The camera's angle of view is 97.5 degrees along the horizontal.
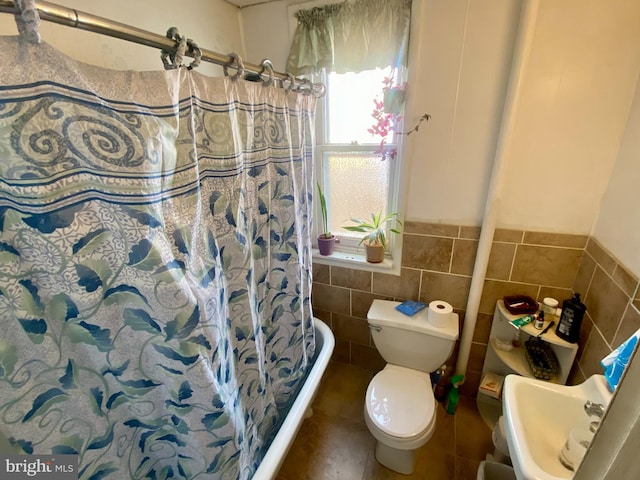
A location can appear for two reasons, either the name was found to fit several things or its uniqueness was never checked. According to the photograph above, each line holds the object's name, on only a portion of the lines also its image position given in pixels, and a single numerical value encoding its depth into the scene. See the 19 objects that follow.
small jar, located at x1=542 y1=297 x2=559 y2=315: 1.29
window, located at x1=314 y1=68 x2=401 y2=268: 1.53
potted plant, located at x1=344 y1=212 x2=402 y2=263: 1.64
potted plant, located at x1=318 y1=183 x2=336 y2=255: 1.73
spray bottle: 1.64
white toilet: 1.24
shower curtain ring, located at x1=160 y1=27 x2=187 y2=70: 0.71
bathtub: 0.94
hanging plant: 1.36
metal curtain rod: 0.49
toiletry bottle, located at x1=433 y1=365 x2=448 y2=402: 1.72
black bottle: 1.16
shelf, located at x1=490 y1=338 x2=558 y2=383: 1.38
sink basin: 0.85
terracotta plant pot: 1.64
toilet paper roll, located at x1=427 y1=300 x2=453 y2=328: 1.43
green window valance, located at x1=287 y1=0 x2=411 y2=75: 1.27
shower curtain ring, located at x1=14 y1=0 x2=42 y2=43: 0.45
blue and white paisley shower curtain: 0.51
